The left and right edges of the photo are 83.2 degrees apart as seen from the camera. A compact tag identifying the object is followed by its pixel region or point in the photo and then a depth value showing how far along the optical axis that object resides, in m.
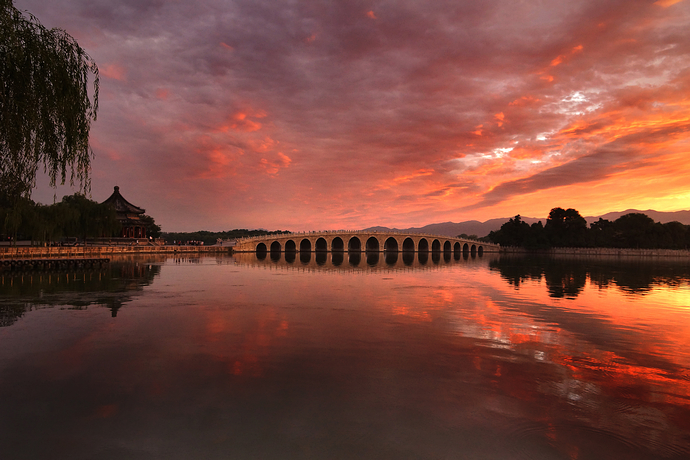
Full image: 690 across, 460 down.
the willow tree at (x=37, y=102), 7.52
